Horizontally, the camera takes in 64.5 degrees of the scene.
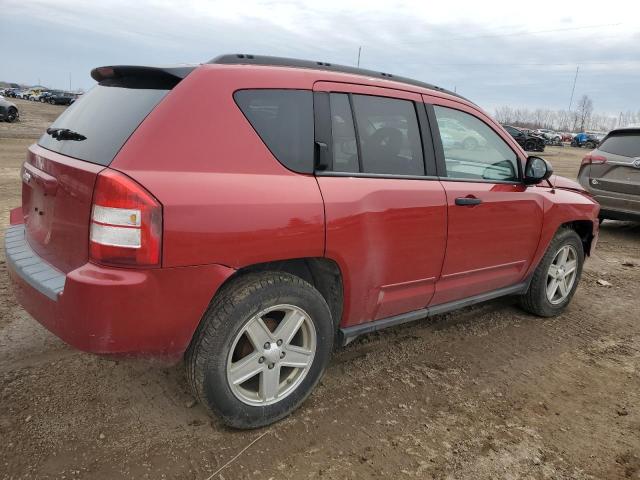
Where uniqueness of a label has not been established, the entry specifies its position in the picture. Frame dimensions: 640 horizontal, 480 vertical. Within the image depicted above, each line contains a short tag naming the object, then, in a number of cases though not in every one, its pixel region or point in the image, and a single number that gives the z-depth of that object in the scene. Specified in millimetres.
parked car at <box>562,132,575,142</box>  58512
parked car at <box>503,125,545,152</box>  33719
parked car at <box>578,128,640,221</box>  7230
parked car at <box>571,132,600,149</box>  49188
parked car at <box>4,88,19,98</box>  61297
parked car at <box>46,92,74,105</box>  51156
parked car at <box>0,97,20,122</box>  23366
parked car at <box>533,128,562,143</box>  50759
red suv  2123
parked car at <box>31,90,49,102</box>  56044
